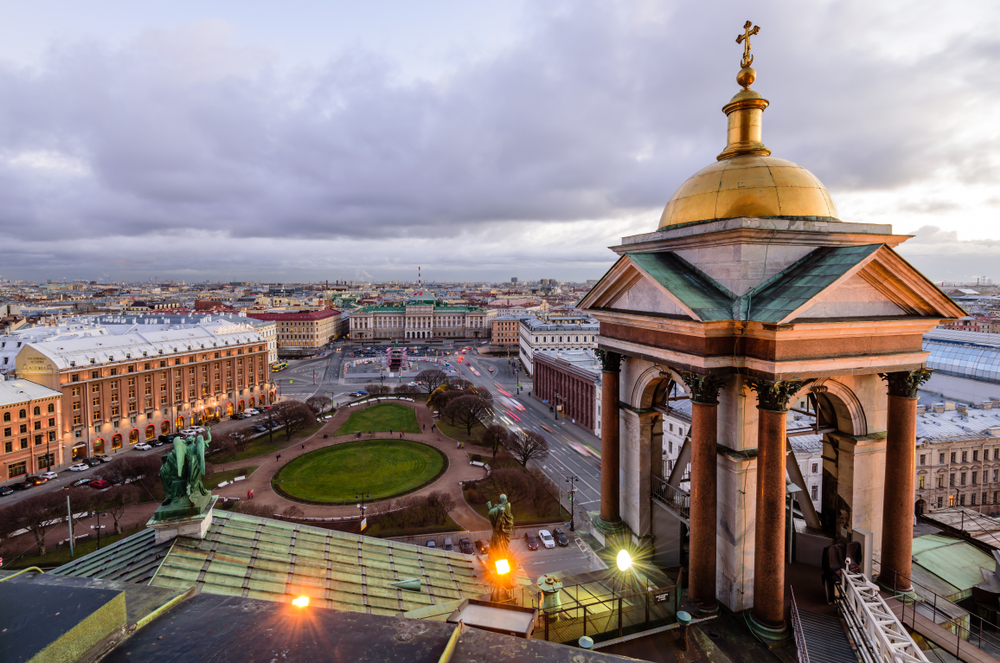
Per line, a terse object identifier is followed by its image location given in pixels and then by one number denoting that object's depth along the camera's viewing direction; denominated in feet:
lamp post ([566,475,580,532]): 169.61
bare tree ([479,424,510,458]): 229.66
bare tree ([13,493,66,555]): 149.48
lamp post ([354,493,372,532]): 158.40
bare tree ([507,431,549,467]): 216.04
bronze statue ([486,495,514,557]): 51.13
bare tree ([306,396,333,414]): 293.64
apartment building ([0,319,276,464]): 230.89
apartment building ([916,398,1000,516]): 168.55
